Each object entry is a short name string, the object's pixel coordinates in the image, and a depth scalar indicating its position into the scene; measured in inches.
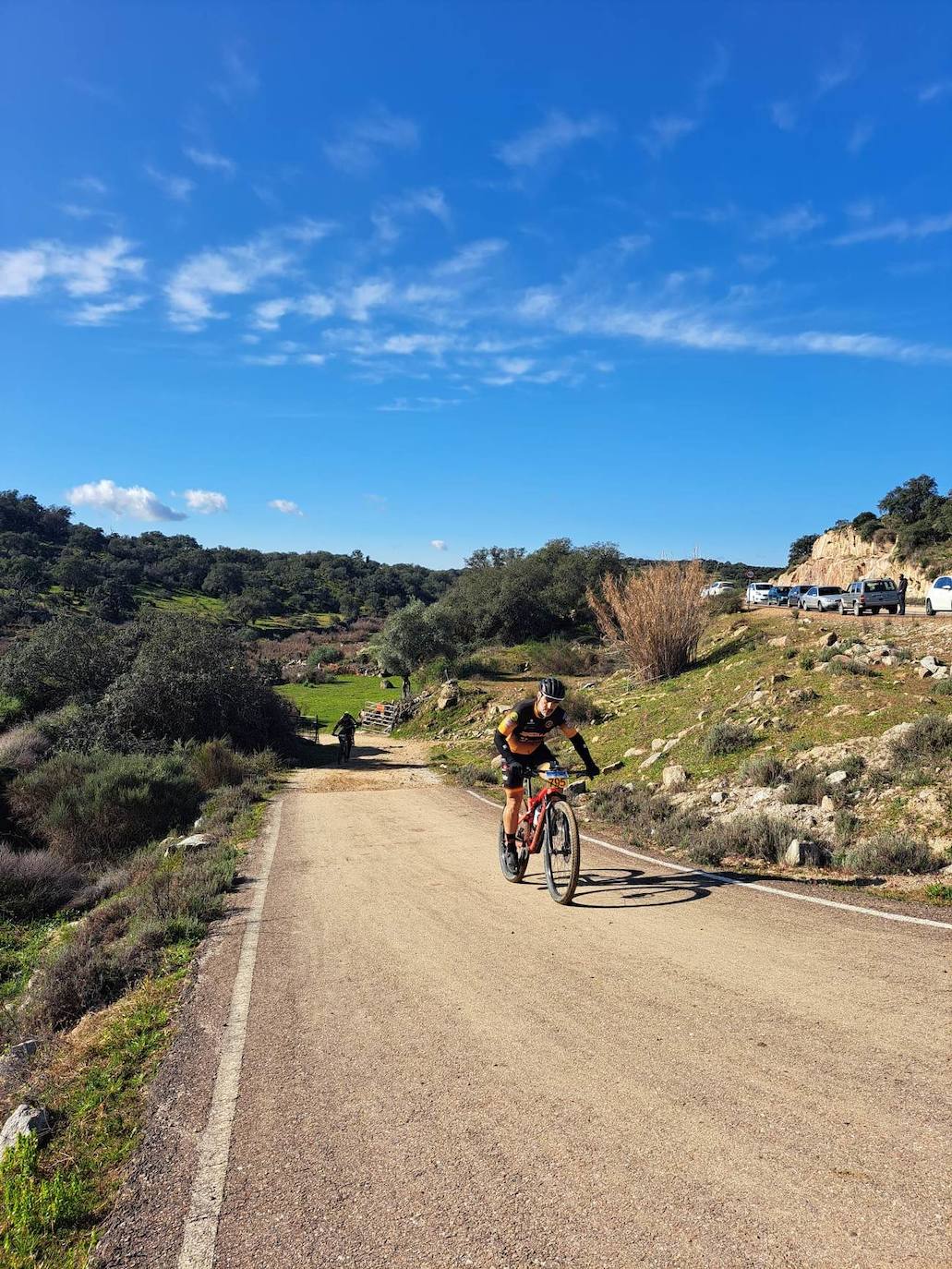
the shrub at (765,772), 420.8
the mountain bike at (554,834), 265.7
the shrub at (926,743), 367.9
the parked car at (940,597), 1013.8
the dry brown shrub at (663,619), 868.6
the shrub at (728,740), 488.7
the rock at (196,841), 405.4
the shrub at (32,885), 392.2
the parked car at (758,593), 1815.9
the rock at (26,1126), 140.9
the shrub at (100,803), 498.3
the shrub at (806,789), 379.9
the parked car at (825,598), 1438.2
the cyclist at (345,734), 910.4
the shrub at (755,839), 332.8
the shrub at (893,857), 290.4
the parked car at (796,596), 1624.0
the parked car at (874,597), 1212.5
